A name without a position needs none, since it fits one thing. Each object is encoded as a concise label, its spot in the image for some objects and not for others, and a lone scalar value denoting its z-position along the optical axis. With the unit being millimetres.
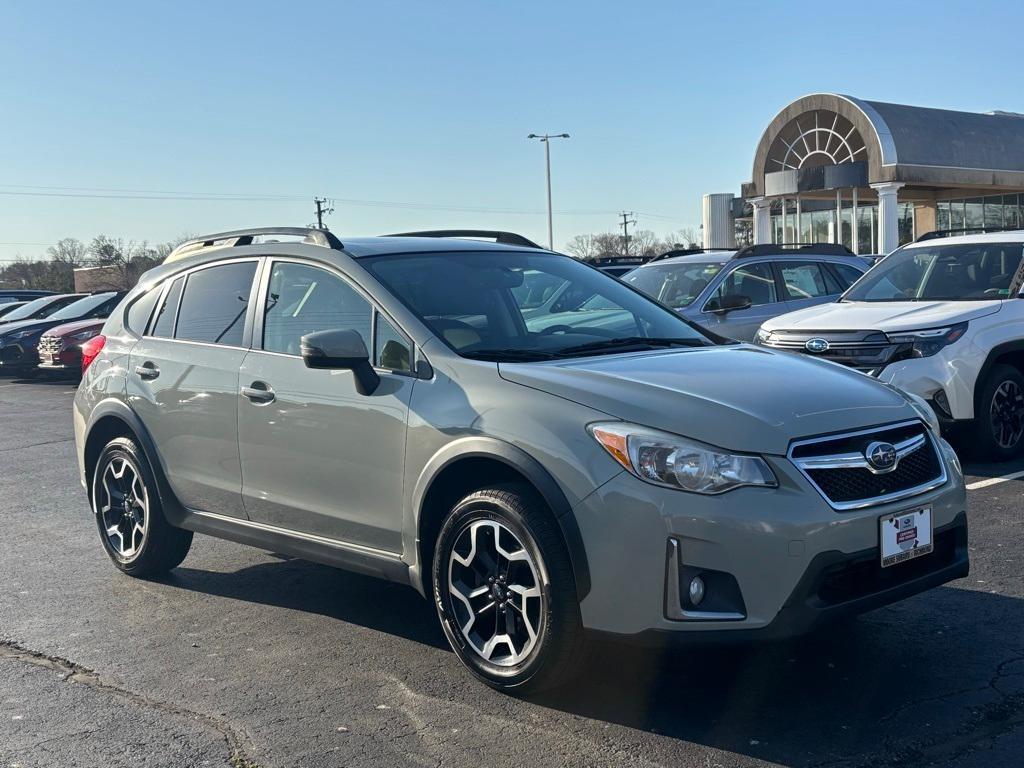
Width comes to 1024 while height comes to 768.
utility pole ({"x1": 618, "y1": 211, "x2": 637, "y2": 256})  109062
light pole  56719
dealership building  37125
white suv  8164
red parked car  19344
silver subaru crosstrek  3727
